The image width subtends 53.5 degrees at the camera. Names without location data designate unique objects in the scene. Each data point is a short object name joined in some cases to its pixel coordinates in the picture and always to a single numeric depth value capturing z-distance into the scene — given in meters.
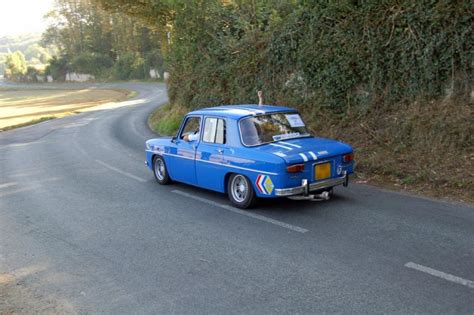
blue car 6.93
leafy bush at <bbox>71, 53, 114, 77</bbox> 90.54
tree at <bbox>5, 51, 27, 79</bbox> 116.38
